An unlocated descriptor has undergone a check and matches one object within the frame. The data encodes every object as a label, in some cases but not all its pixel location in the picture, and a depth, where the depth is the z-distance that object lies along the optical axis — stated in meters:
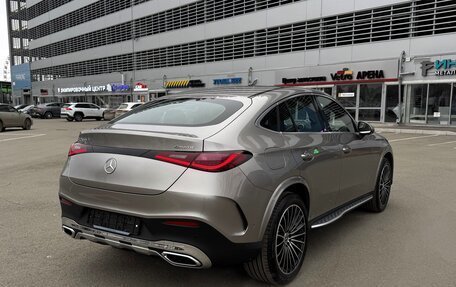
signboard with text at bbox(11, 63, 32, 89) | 62.41
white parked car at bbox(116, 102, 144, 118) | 27.05
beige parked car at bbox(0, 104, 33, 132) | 20.22
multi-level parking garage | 21.48
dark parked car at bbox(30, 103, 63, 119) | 37.72
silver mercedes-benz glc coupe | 2.79
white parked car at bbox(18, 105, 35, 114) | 39.76
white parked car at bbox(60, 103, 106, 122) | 31.94
